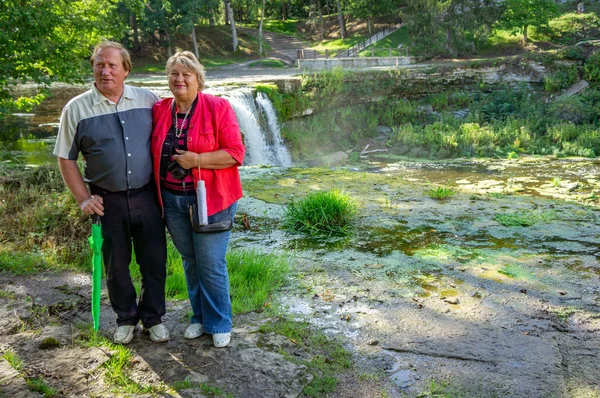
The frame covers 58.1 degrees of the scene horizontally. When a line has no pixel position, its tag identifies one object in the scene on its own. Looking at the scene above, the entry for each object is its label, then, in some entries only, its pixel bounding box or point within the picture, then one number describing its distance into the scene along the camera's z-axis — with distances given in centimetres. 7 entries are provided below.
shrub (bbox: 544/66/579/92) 1859
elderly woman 314
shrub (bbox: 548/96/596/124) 1648
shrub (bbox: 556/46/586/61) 1903
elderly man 316
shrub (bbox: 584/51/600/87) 1854
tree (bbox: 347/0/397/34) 3422
